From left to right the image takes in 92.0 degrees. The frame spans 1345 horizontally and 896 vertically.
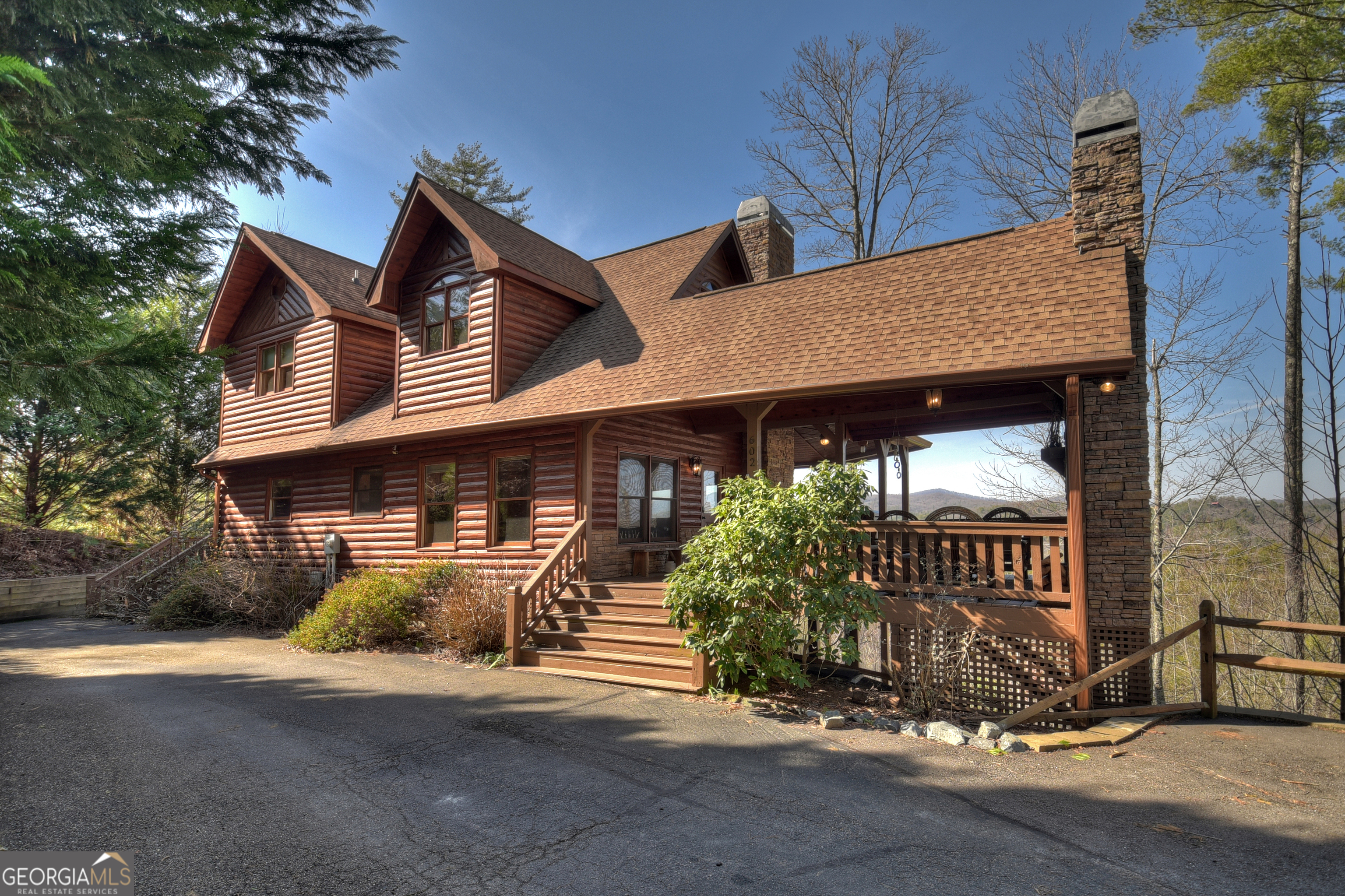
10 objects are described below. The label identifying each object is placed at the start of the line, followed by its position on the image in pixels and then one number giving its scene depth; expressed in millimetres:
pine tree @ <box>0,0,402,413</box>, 5930
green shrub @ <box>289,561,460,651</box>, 11016
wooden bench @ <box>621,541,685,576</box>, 11820
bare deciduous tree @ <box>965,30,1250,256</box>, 16734
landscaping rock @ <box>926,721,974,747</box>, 6211
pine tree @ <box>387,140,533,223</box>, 31641
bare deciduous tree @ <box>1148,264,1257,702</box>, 16141
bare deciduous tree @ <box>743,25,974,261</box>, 20906
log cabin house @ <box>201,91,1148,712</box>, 7879
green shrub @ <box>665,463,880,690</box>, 7238
